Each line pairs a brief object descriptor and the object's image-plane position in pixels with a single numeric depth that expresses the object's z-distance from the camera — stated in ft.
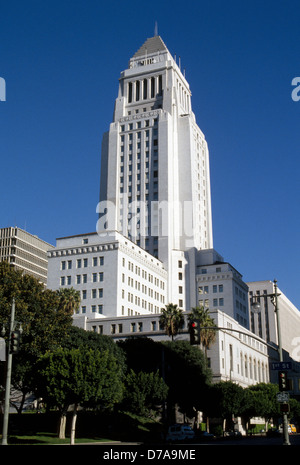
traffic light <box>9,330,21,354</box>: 84.69
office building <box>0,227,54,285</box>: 512.55
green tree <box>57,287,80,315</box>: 266.42
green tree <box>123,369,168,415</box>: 188.75
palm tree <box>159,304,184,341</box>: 261.85
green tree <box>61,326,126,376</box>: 193.36
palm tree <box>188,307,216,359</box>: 244.22
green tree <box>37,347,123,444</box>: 146.82
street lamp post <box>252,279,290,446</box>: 86.99
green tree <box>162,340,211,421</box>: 215.31
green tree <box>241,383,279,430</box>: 234.56
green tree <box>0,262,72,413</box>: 169.89
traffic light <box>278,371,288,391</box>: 88.07
